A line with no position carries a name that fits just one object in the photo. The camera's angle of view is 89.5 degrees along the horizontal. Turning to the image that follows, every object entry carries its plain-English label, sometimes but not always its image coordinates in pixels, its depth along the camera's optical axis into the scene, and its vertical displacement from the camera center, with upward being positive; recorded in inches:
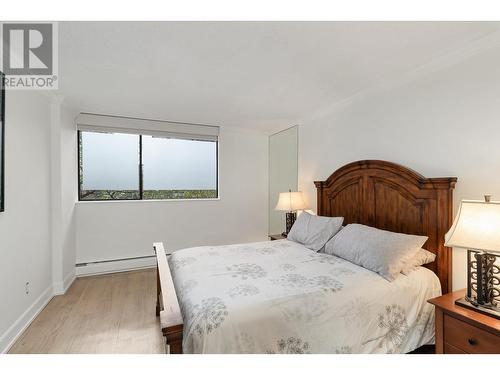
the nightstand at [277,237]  139.0 -29.7
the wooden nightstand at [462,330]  50.7 -31.2
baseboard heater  137.8 -46.5
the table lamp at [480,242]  54.1 -12.8
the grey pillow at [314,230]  99.0 -19.2
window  145.9 +10.3
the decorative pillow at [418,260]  73.0 -23.0
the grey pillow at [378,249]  71.6 -19.9
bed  51.1 -26.2
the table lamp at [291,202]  130.9 -9.5
